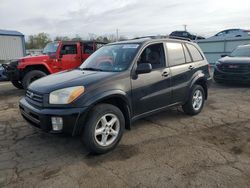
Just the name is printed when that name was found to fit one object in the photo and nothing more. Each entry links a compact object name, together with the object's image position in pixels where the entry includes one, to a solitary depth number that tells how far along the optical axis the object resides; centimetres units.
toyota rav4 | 282
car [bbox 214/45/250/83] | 710
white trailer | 2046
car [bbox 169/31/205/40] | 1907
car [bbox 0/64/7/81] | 957
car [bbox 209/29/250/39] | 1762
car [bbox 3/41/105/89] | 677
